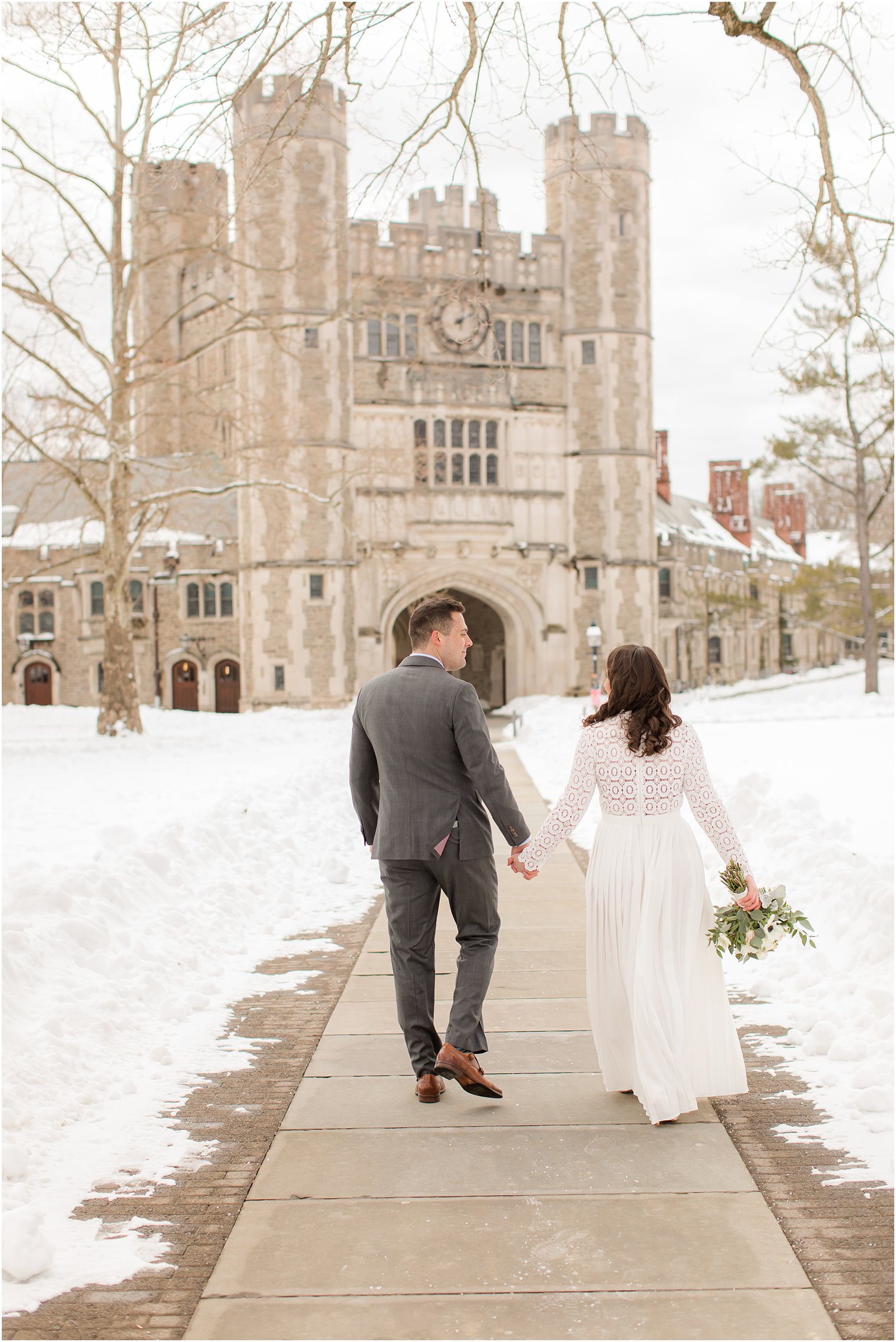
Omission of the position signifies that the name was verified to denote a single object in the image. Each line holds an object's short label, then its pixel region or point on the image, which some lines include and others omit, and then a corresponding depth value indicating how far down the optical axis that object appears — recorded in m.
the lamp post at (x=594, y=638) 29.44
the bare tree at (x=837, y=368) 6.53
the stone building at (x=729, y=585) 48.34
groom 4.71
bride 4.43
